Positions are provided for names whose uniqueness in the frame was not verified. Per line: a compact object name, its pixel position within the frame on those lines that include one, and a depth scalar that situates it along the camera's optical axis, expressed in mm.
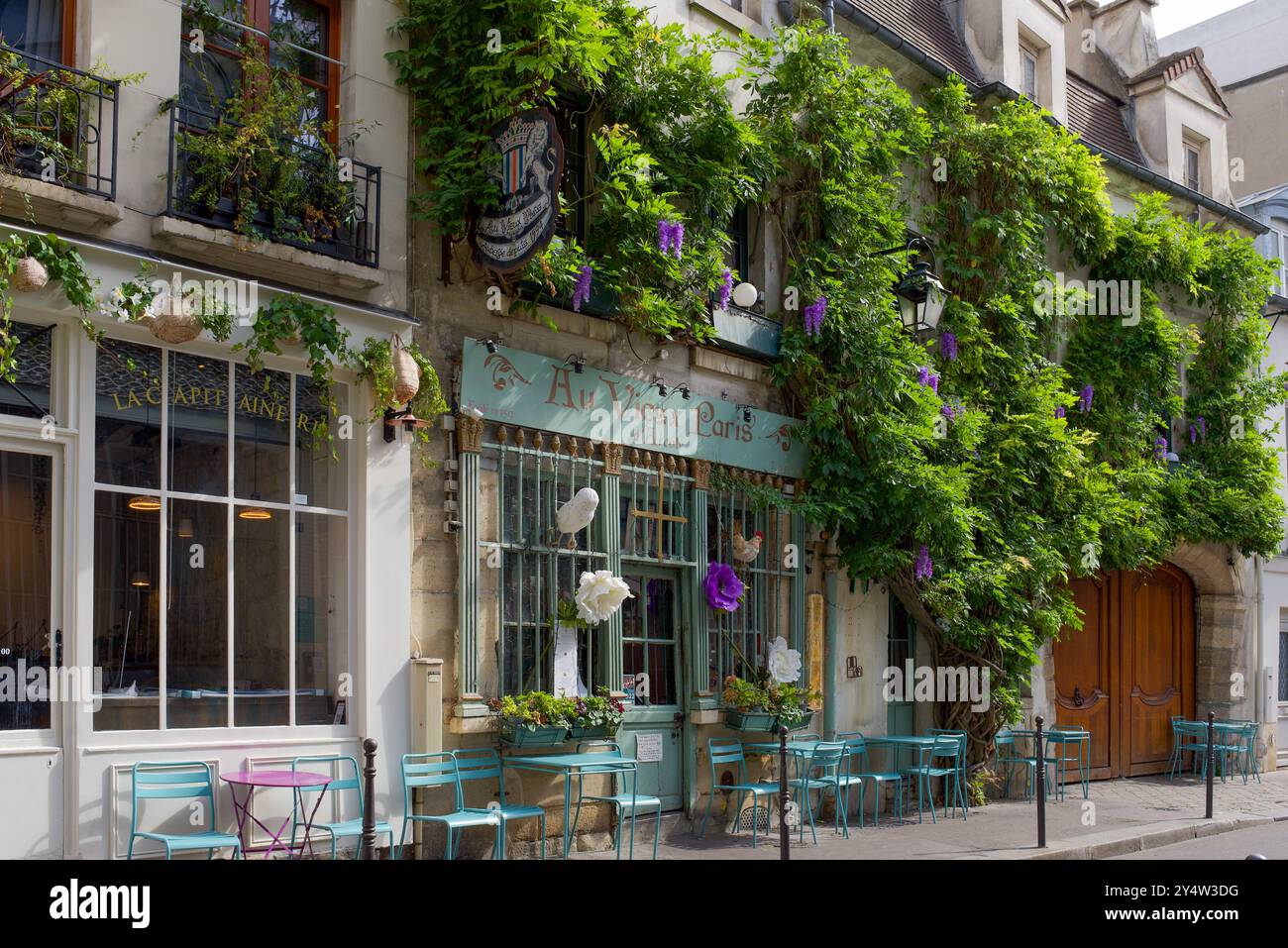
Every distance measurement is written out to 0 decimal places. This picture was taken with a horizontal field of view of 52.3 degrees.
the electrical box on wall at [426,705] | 8883
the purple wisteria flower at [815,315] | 12453
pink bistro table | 7589
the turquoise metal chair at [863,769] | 12067
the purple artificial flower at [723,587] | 11414
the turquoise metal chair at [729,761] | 11047
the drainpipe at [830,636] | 12594
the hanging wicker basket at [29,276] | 6941
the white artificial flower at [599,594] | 9938
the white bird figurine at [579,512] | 9930
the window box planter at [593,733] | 9664
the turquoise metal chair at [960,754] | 13039
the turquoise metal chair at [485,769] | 8930
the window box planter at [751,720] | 11328
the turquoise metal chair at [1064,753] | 14711
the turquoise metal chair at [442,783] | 8523
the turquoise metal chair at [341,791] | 7977
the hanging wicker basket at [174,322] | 7625
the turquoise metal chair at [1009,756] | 14245
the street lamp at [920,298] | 12453
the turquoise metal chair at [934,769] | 12402
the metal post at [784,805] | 8391
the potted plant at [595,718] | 9659
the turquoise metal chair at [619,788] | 9445
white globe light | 11836
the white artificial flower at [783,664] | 11859
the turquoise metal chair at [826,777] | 10812
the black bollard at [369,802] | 7098
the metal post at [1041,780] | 10120
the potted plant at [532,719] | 9242
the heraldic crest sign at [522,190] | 8797
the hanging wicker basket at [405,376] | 8688
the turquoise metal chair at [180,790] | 7145
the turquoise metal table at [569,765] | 9273
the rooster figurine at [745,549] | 11711
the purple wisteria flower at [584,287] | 9867
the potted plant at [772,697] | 11375
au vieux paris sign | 9734
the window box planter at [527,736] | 9242
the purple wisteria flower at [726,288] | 11206
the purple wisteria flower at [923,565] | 12703
